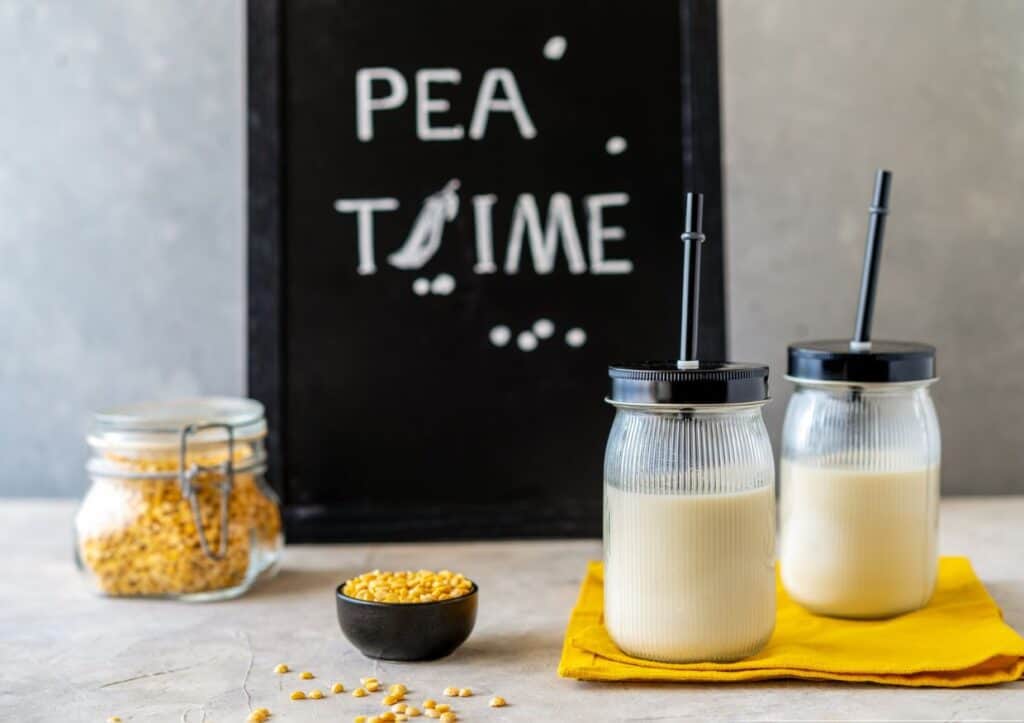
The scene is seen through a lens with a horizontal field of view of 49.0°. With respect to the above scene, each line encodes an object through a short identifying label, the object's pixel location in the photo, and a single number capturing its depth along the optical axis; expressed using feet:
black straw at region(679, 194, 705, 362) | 3.42
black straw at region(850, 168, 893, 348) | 3.96
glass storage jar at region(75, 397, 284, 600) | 4.30
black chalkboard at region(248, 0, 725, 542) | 5.18
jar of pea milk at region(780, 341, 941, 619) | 3.82
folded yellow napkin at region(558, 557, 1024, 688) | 3.27
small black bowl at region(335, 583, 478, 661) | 3.50
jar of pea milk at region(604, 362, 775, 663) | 3.29
